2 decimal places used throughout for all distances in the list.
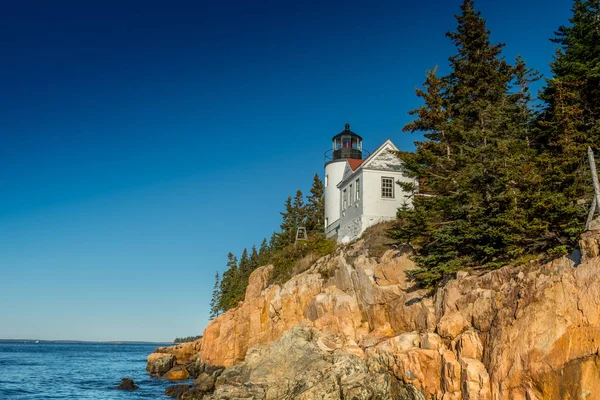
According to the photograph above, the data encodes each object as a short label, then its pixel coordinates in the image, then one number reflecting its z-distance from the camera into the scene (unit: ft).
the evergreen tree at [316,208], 161.48
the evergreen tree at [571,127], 51.37
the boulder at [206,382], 83.15
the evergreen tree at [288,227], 154.40
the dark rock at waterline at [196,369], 111.96
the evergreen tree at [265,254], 149.58
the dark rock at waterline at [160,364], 131.20
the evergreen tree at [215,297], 240.36
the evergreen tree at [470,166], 56.03
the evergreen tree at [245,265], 192.07
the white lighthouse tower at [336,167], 122.72
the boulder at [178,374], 117.60
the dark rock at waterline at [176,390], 86.99
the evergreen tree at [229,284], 183.21
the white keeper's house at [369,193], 102.73
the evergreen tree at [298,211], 162.30
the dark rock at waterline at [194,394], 81.31
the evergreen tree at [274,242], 155.80
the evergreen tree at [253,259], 192.33
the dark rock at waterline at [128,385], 101.71
